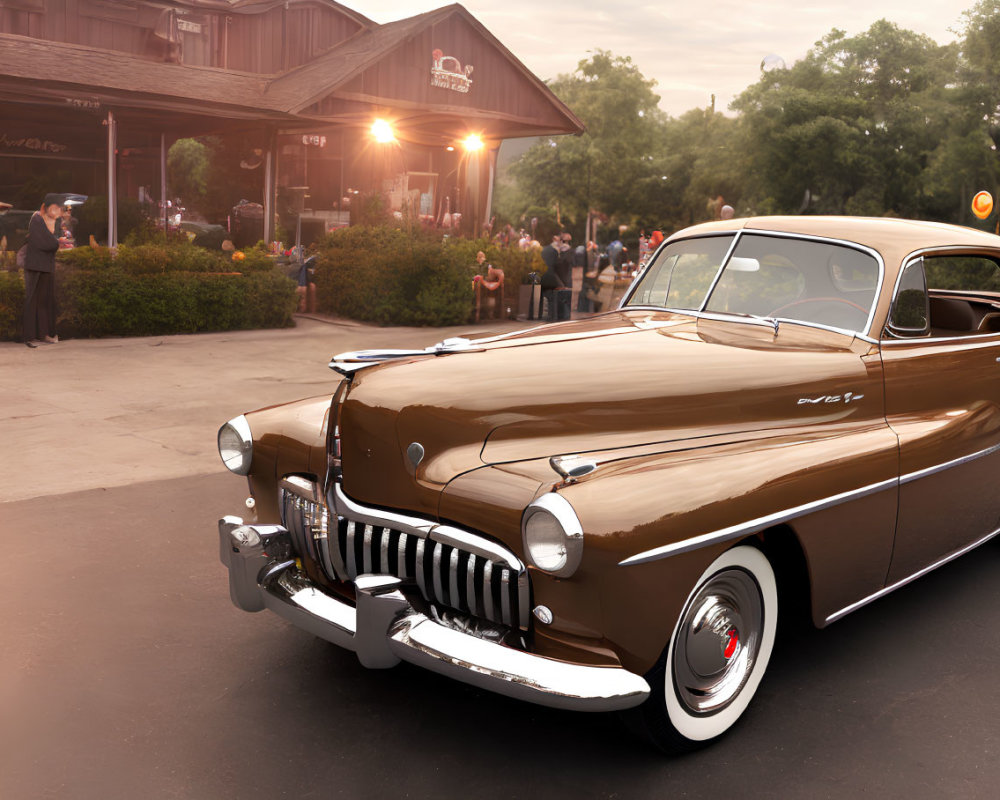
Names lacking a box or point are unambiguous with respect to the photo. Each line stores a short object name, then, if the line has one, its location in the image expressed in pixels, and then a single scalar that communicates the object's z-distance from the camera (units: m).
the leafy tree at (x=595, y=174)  43.22
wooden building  18.41
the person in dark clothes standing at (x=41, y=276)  11.29
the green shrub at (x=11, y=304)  11.53
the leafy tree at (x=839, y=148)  29.89
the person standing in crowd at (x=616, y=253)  20.94
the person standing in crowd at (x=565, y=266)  15.94
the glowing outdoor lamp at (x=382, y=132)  21.45
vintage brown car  2.80
